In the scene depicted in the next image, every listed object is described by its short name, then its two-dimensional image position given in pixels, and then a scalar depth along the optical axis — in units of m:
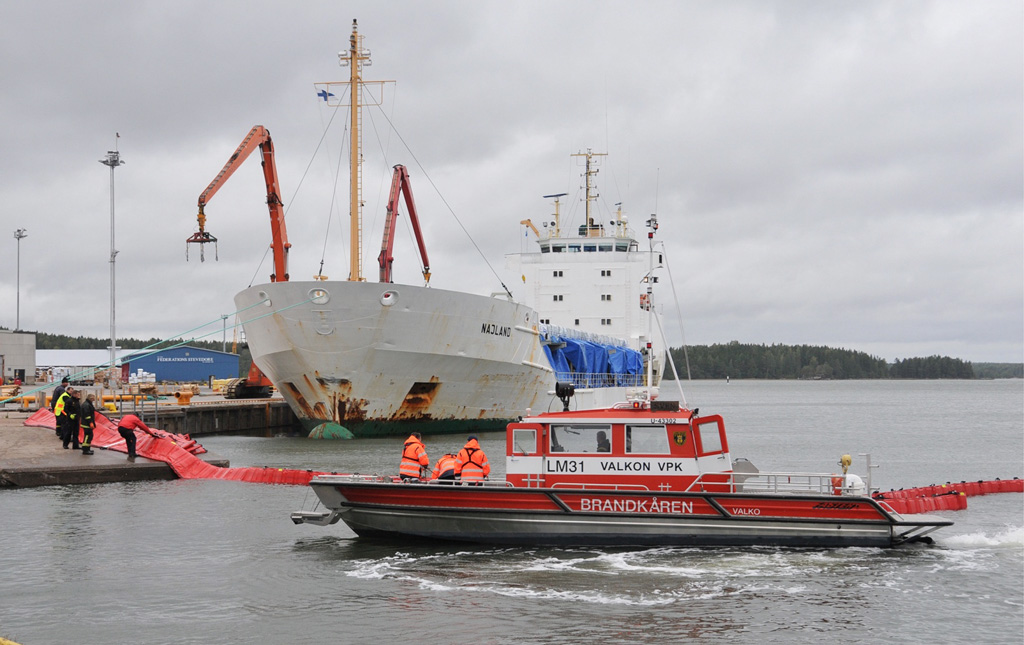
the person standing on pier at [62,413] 23.47
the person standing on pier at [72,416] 22.81
